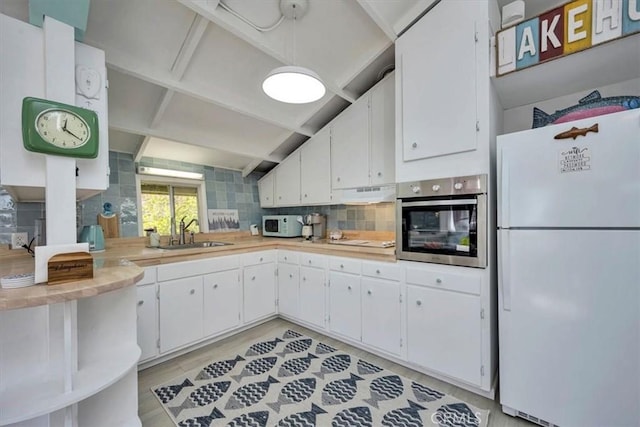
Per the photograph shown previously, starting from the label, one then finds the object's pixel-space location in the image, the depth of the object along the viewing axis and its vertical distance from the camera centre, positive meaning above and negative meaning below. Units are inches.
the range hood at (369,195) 100.7 +7.4
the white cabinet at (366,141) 102.4 +30.2
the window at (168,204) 116.3 +5.6
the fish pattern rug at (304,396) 64.4 -49.7
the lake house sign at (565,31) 55.2 +41.2
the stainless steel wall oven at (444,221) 70.6 -2.4
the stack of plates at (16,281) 38.7 -9.6
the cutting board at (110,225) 101.8 -3.4
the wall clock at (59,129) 43.0 +15.2
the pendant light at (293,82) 63.7 +33.8
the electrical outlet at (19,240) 78.5 -6.8
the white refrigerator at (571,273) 52.0 -13.4
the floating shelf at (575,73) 60.2 +35.8
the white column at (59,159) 46.7 +10.3
